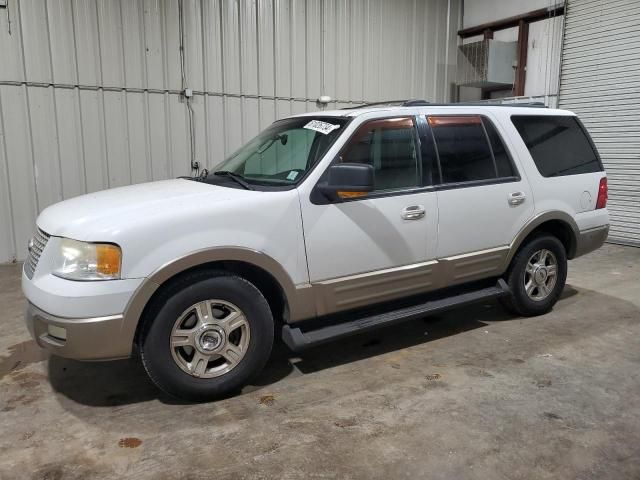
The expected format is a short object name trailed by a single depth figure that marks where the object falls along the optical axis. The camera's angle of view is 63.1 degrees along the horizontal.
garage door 8.11
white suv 2.89
